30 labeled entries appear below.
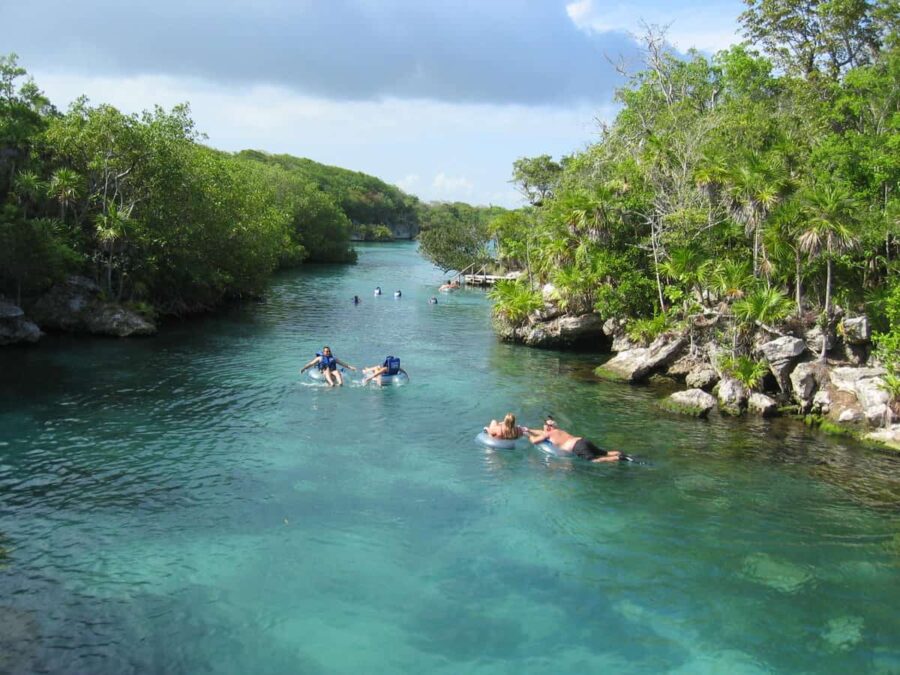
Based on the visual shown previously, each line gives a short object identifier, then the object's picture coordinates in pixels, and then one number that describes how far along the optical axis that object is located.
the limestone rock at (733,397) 26.11
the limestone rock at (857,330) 25.41
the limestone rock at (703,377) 28.34
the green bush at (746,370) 26.48
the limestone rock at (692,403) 25.86
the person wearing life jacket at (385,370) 29.02
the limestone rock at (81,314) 37.97
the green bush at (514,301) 38.91
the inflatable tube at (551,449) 21.05
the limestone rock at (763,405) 25.81
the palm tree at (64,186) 36.00
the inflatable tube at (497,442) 21.77
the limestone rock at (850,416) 23.62
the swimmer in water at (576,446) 20.62
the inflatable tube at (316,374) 29.41
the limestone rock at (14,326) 33.91
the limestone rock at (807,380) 25.45
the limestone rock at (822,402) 24.77
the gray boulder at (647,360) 30.77
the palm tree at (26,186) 34.34
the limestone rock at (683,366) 30.44
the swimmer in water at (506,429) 21.95
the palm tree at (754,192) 26.98
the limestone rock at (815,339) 26.25
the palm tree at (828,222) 24.62
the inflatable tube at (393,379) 29.05
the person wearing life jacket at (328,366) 28.91
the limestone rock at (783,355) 26.14
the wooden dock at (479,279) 74.62
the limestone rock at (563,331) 37.56
